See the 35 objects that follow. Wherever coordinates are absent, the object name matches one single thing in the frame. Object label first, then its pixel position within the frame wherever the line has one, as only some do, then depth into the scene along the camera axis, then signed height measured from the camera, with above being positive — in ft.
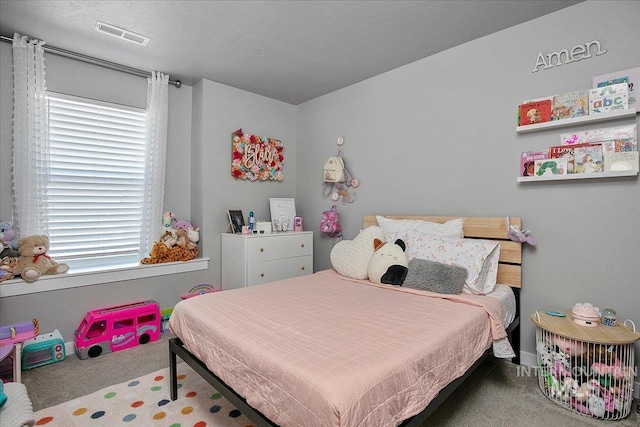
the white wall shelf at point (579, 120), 6.26 +1.89
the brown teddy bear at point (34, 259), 7.97 -1.35
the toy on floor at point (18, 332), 6.56 -2.75
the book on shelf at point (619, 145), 6.30 +1.31
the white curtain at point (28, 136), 8.27 +1.88
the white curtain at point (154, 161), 10.45 +1.53
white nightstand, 10.66 -1.72
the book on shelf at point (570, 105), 6.77 +2.28
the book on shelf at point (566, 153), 6.94 +1.26
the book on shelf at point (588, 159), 6.61 +1.09
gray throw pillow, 7.09 -1.54
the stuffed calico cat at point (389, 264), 7.95 -1.41
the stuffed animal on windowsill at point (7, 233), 7.95 -0.66
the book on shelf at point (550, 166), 7.04 +0.98
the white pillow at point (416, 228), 8.43 -0.52
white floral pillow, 7.22 -1.11
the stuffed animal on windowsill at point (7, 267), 7.72 -1.49
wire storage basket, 5.67 -2.97
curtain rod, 8.67 +4.31
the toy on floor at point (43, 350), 7.66 -3.52
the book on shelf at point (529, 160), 7.39 +1.19
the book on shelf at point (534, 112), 7.26 +2.28
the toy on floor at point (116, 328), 8.35 -3.36
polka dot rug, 5.74 -3.84
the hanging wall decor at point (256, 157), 11.80 +1.98
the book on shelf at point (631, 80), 6.25 +2.60
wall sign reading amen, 6.77 +3.43
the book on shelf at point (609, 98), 6.31 +2.26
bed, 3.75 -1.96
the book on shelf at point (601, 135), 6.32 +1.57
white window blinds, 9.13 +0.77
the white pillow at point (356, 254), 8.75 -1.28
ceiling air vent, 7.70 +4.36
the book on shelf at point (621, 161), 6.24 +0.98
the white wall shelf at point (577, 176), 6.28 +0.73
